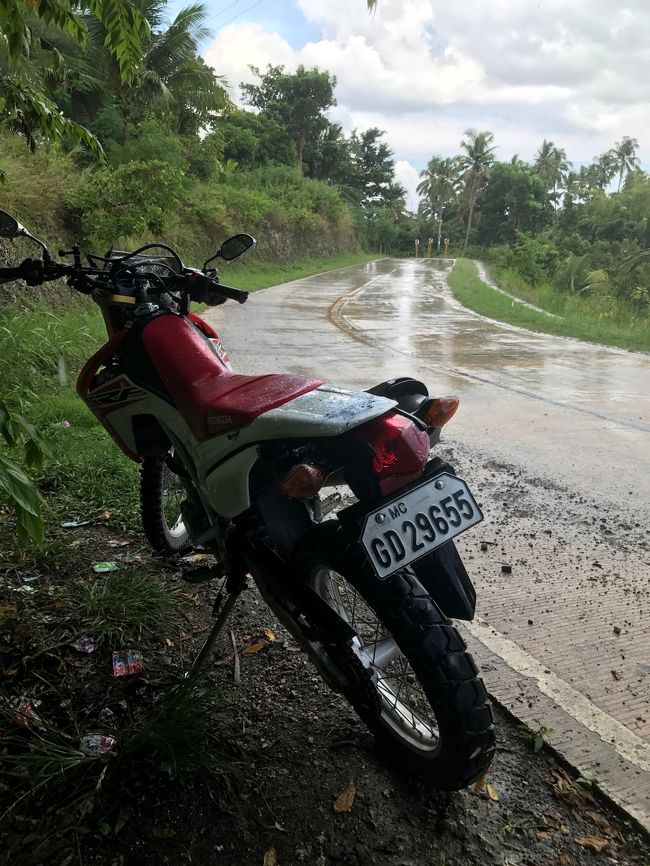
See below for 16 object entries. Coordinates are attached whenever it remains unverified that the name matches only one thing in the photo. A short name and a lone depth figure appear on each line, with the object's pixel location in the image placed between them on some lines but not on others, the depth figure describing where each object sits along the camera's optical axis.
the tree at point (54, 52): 2.13
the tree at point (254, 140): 35.97
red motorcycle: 1.75
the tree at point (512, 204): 55.16
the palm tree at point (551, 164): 70.88
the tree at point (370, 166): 57.78
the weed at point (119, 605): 2.67
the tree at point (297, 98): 44.28
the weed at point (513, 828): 1.80
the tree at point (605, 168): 70.88
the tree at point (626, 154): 70.06
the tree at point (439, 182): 69.12
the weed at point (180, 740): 1.95
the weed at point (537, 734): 2.11
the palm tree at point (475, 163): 63.78
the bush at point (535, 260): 33.78
